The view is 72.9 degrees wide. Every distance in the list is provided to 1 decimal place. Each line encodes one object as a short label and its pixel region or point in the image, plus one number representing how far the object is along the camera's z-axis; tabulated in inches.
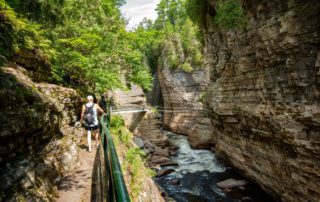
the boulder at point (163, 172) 588.1
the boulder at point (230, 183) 492.1
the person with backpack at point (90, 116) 238.7
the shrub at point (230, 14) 401.1
